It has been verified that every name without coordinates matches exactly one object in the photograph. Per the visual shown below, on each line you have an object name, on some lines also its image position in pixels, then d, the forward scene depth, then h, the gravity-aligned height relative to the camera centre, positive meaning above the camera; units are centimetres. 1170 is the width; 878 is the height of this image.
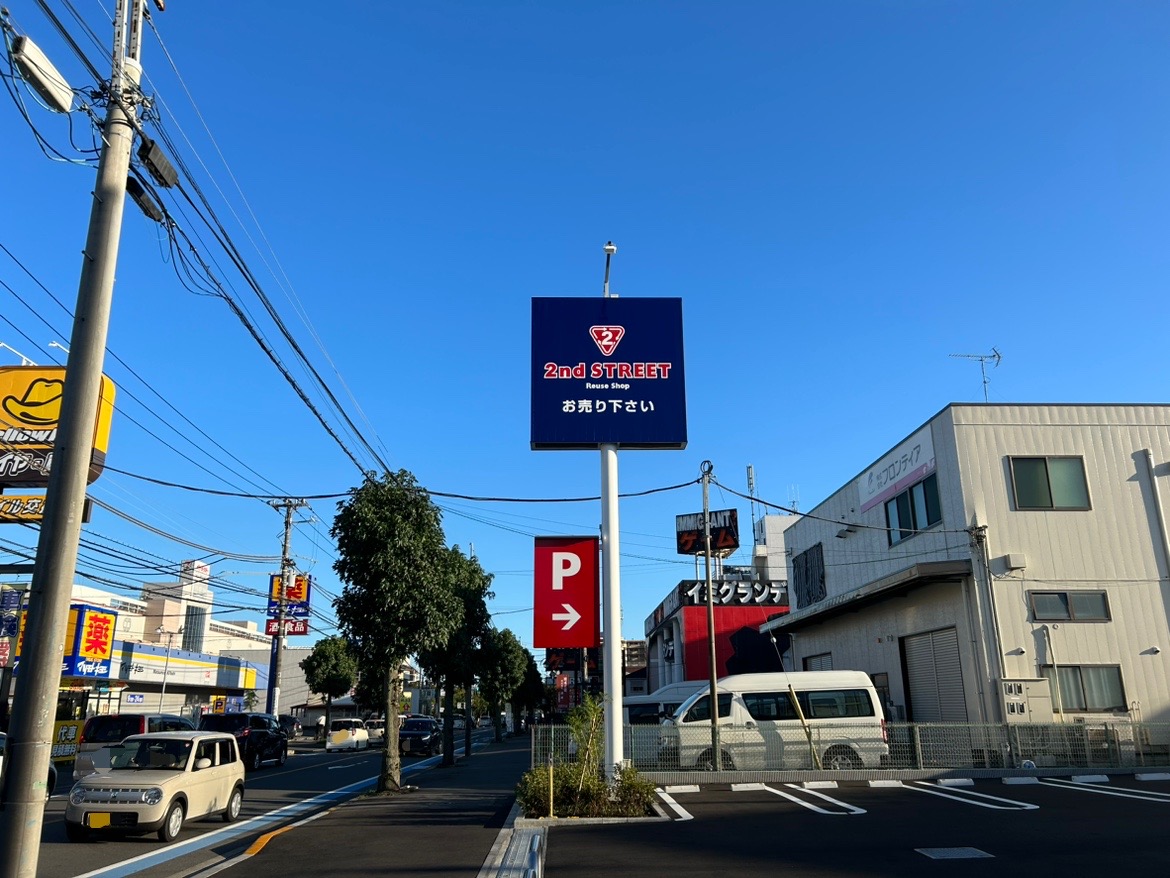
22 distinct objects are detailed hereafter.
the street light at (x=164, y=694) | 4522 -1
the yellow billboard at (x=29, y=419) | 2058 +666
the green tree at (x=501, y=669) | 3338 +100
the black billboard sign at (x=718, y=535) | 4212 +758
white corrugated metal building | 2014 +271
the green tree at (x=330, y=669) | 5303 +136
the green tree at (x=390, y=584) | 1797 +218
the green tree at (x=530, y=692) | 7000 -24
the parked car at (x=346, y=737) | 3872 -202
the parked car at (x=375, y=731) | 4807 -251
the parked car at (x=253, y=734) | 2847 -136
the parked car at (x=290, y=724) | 5322 -195
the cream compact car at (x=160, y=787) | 1212 -135
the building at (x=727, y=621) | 4369 +367
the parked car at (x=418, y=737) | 3572 -188
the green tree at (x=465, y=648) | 2878 +138
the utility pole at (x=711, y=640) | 1745 +104
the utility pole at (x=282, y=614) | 3869 +348
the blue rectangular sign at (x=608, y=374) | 1444 +520
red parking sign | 1348 +149
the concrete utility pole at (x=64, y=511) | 588 +132
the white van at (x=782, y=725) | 1756 -83
